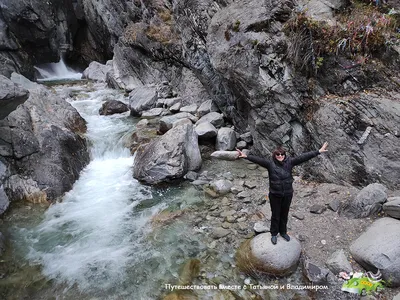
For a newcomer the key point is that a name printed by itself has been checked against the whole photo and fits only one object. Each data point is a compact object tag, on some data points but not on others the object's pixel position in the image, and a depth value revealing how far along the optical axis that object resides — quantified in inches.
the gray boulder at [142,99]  661.3
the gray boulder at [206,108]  584.4
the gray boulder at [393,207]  240.7
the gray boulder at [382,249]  201.3
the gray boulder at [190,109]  619.8
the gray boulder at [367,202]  261.4
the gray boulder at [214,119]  526.0
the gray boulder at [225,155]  449.1
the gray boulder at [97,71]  1024.1
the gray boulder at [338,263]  222.1
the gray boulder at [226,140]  468.8
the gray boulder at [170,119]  522.0
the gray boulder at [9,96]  340.8
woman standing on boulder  216.5
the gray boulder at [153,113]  640.4
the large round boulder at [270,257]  228.8
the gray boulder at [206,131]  484.7
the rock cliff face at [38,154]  366.6
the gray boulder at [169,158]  396.5
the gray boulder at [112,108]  657.6
